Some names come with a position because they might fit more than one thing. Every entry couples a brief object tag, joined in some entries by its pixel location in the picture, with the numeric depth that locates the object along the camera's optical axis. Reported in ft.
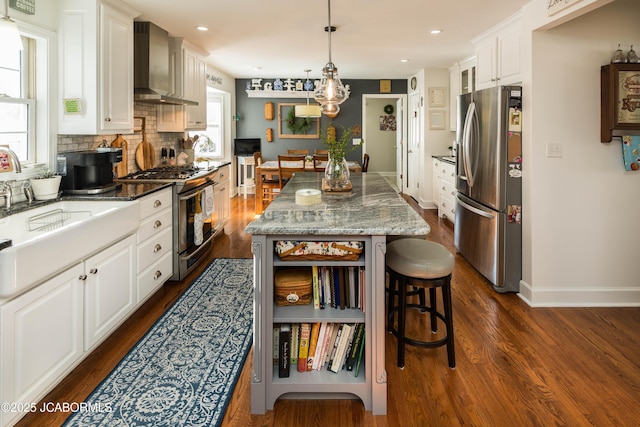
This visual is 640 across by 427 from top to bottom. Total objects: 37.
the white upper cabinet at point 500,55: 11.94
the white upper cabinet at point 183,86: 15.46
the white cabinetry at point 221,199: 16.60
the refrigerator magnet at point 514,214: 11.35
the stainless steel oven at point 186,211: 12.27
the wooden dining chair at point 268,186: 21.72
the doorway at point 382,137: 35.60
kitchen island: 6.26
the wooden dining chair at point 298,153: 26.06
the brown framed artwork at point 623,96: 9.82
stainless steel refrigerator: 11.16
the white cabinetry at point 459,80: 19.44
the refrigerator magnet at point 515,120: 11.07
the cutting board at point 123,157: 12.81
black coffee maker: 9.84
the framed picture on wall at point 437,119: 23.45
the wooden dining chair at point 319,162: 19.55
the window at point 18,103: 8.94
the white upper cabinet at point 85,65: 10.06
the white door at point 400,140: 28.40
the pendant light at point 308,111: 22.82
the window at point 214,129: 26.07
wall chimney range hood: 12.64
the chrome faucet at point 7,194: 8.20
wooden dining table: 20.95
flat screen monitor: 27.30
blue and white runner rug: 6.32
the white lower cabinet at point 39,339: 5.70
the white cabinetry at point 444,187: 19.42
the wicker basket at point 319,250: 6.40
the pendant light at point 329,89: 11.04
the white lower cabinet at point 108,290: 7.71
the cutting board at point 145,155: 14.32
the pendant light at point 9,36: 6.93
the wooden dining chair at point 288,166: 20.24
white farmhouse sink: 5.66
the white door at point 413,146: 25.08
